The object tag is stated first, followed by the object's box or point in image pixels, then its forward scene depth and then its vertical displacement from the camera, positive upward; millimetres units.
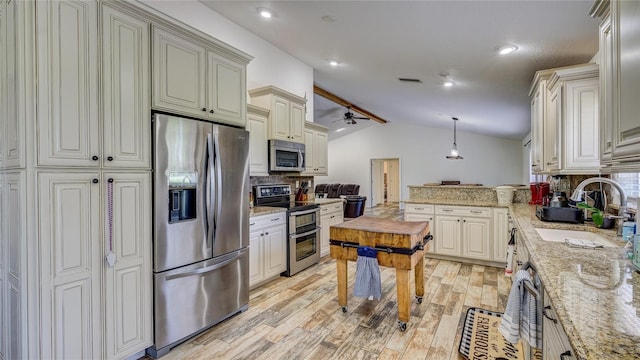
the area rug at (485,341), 2189 -1298
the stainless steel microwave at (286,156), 3930 +296
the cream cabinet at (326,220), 4672 -688
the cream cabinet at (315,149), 4855 +473
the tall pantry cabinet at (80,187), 1661 -53
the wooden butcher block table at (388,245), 2467 -594
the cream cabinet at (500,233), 4062 -773
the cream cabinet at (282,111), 3939 +931
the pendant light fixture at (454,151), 8102 +727
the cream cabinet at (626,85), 1004 +329
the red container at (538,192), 3852 -206
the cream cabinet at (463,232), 4188 -803
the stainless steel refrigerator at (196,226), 2215 -397
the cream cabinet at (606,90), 1259 +379
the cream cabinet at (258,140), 3688 +479
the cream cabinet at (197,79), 2252 +839
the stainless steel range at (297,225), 3904 -649
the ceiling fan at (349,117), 8498 +1727
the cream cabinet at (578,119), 2355 +462
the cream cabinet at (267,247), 3334 -821
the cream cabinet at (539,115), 2959 +665
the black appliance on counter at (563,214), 2487 -327
